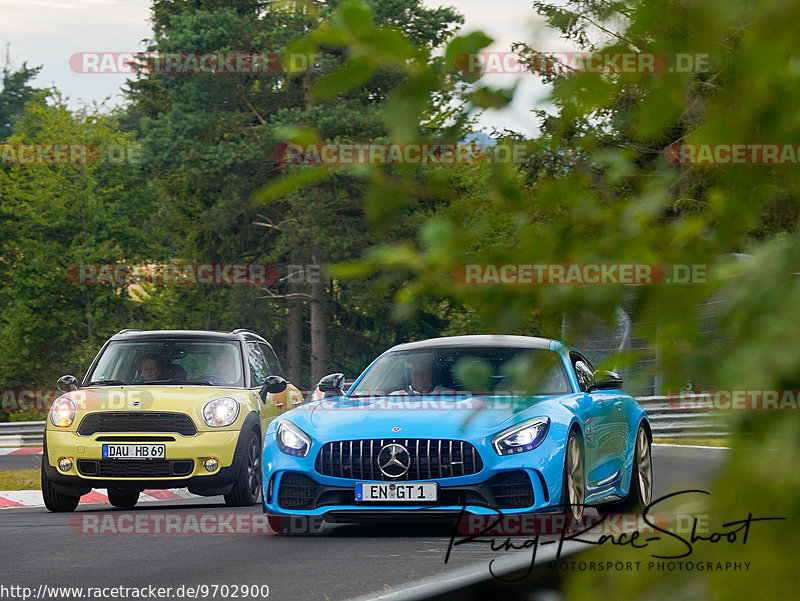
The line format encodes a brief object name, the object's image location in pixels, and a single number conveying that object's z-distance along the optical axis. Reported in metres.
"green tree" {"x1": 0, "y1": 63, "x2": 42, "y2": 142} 100.56
